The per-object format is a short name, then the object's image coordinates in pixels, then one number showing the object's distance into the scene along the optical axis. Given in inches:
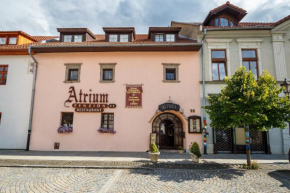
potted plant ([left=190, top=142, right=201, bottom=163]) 346.6
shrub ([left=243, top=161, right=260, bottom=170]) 311.6
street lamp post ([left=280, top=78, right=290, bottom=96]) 341.7
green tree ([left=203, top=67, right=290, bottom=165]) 293.9
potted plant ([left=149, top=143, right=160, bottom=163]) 348.8
